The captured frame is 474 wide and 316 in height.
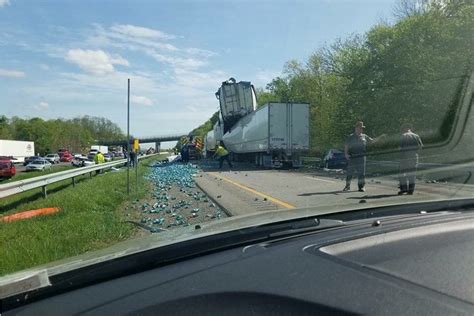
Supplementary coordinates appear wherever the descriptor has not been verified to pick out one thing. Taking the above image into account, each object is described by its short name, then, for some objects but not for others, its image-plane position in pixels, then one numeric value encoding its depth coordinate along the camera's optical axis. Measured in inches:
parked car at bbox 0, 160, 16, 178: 1600.4
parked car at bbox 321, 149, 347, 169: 1315.2
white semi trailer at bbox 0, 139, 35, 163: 3309.5
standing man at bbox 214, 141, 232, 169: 1309.1
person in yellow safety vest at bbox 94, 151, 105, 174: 1237.5
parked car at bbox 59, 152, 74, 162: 3710.6
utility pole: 493.6
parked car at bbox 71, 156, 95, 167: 2396.7
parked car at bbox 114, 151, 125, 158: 4085.9
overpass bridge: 6282.5
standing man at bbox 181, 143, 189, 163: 1991.9
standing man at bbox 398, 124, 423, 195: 504.1
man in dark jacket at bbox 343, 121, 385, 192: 559.2
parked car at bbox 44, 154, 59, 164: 3099.4
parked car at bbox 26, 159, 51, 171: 2176.1
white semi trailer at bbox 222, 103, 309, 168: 1186.0
